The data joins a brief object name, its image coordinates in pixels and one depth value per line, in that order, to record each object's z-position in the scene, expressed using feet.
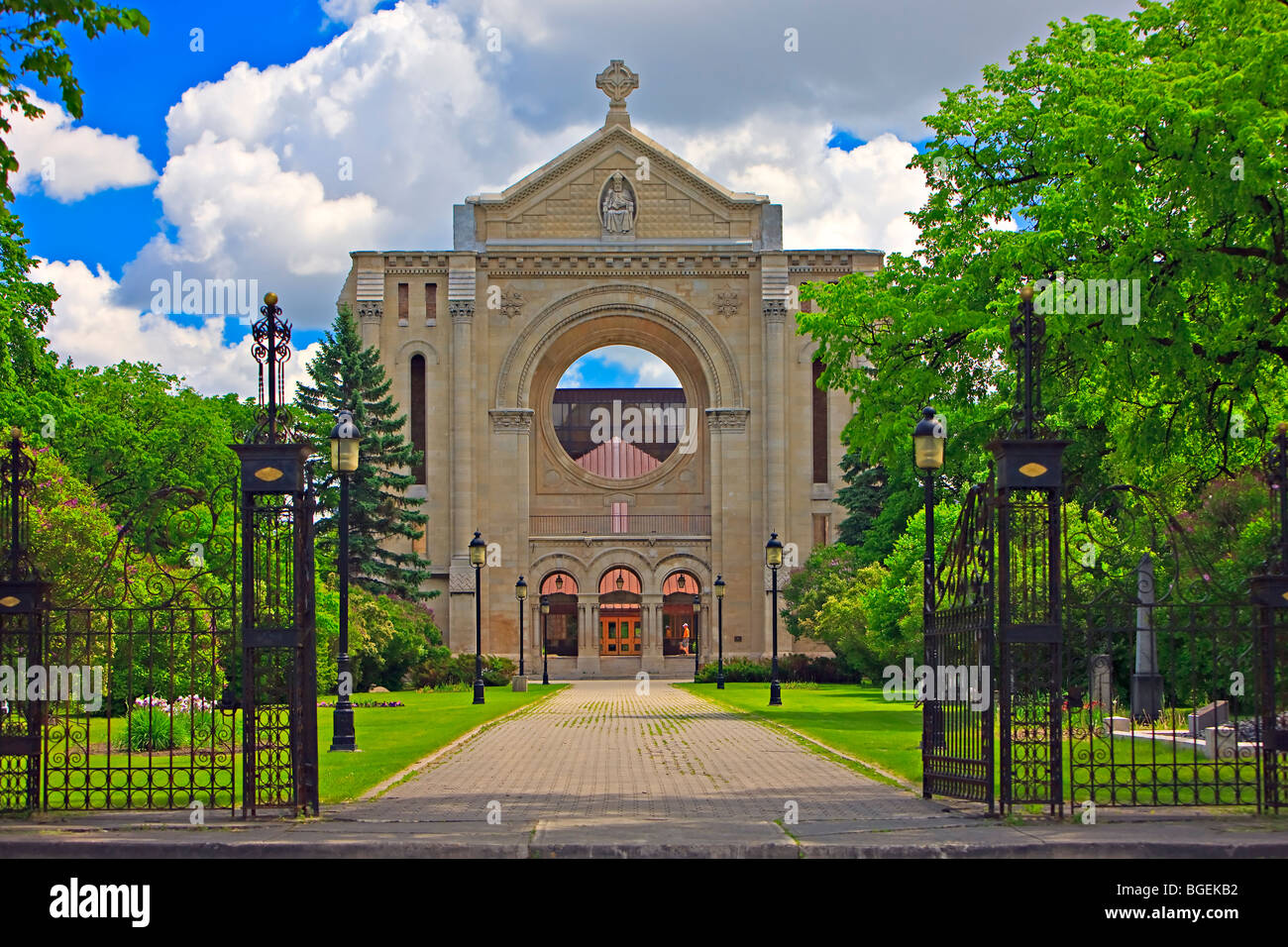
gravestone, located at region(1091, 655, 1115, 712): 91.24
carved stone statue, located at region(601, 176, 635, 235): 228.43
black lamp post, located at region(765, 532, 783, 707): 125.90
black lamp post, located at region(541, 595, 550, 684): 199.21
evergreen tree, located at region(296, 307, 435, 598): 186.55
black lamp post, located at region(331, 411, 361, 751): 74.33
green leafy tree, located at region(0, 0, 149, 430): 107.34
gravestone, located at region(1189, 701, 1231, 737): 70.56
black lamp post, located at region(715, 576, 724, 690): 174.50
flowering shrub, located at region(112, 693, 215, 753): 73.31
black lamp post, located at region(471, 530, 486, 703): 130.00
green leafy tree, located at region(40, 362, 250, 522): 149.89
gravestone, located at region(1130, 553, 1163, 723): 77.10
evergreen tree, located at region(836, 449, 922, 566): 173.06
